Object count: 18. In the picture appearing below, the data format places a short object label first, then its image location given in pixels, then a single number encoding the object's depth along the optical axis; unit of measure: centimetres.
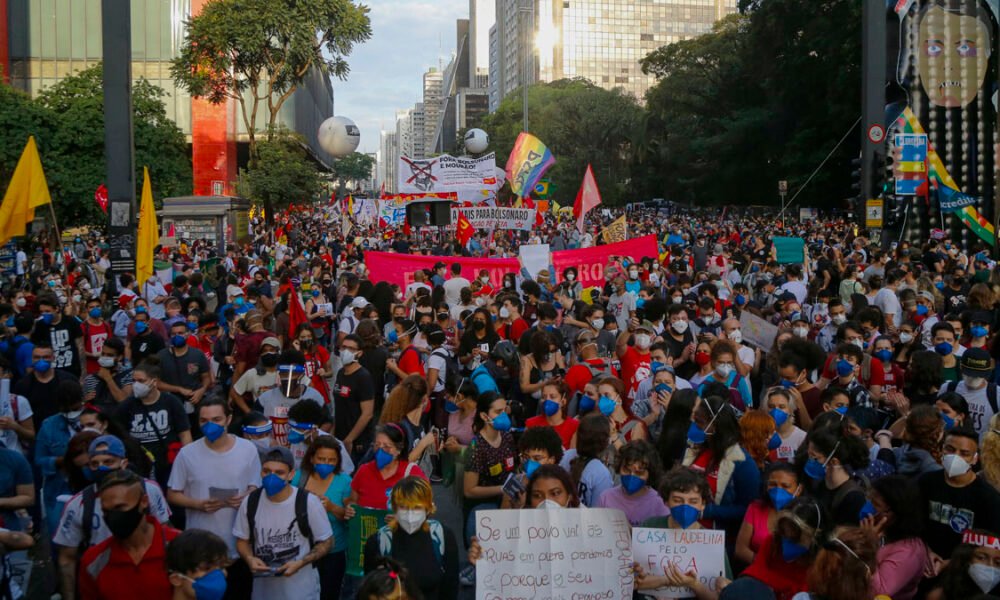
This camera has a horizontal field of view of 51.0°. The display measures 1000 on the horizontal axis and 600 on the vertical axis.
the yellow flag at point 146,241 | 1507
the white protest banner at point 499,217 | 2342
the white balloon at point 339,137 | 3900
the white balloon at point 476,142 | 4028
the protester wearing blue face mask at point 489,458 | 639
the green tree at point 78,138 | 3541
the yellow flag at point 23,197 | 1284
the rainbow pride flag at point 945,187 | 2292
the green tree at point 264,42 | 4066
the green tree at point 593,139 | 8225
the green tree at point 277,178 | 4241
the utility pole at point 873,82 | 2117
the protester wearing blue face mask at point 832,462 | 543
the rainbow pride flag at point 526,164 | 3104
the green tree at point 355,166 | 14250
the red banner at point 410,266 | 1527
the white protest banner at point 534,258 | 1504
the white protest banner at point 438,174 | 2889
